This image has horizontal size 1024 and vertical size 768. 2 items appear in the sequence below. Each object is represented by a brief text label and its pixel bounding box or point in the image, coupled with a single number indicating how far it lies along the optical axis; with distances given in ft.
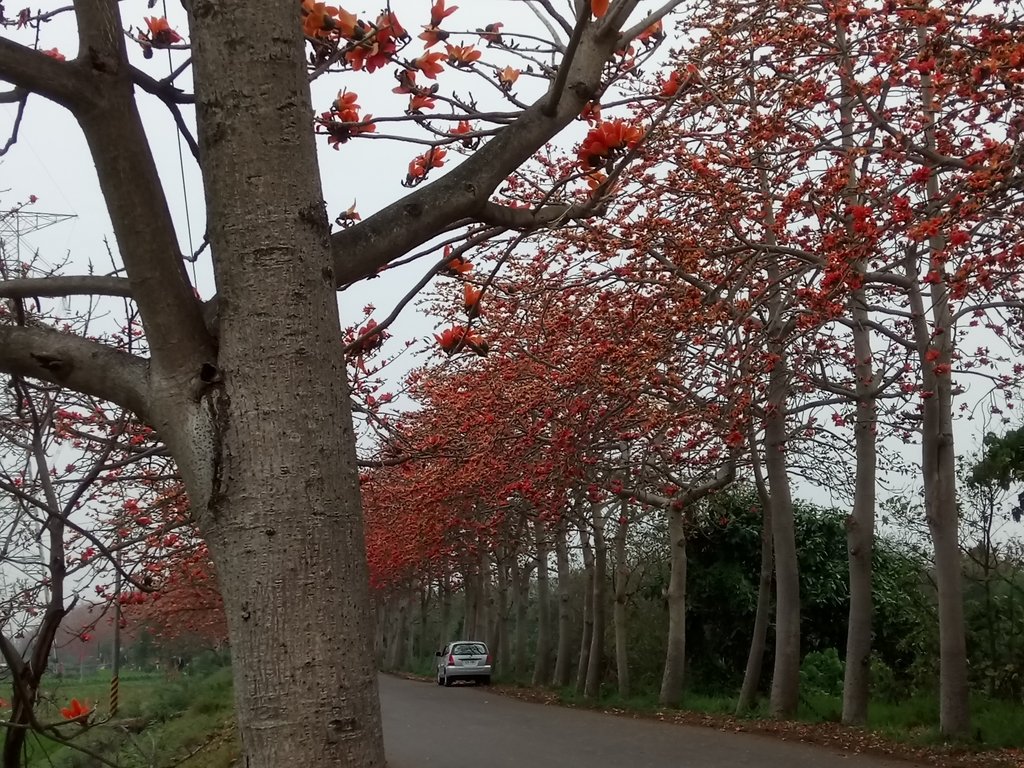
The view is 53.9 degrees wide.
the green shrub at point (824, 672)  63.62
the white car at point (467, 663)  93.91
